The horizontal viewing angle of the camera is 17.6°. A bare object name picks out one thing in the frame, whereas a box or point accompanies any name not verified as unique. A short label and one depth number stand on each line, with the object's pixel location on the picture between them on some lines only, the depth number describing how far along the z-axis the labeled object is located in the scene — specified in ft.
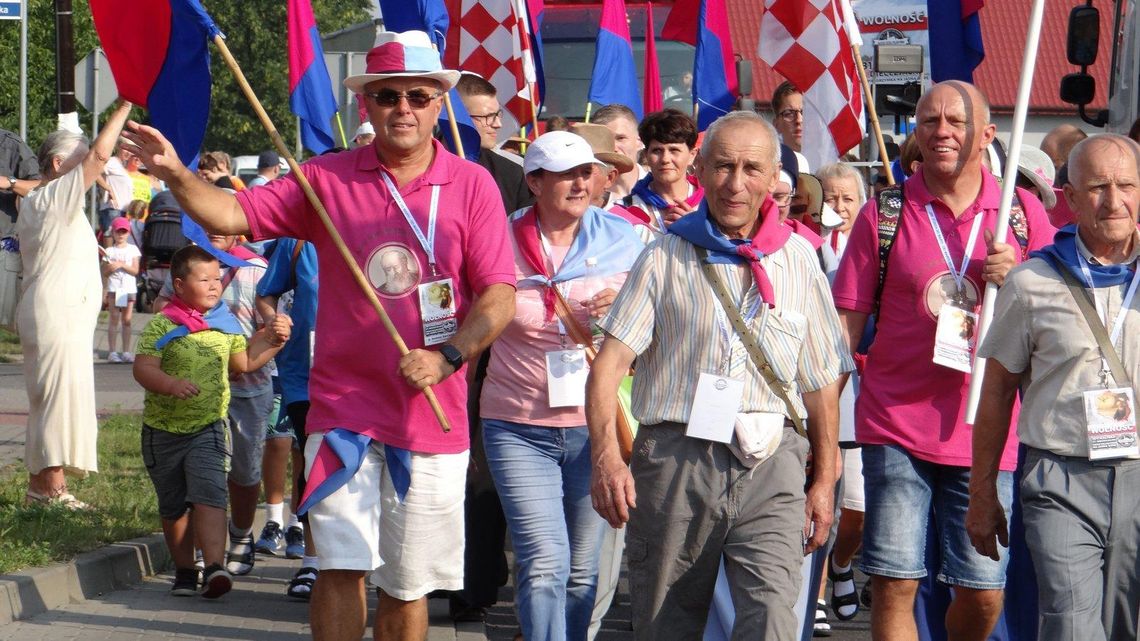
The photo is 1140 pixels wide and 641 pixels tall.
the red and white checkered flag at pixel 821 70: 61.43
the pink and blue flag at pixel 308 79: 60.72
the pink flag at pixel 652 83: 85.98
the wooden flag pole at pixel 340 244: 38.28
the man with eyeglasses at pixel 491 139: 57.71
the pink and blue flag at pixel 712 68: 76.96
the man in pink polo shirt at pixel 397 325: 38.89
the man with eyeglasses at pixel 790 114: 67.08
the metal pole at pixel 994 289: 41.10
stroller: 143.84
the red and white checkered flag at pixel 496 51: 76.15
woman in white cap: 44.19
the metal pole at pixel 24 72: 122.98
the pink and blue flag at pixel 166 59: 42.56
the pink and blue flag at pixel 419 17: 65.45
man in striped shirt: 35.40
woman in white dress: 66.68
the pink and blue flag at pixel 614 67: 78.70
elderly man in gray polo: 35.45
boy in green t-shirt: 57.76
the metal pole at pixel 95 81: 117.94
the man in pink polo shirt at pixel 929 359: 41.79
